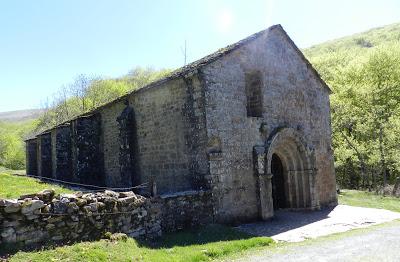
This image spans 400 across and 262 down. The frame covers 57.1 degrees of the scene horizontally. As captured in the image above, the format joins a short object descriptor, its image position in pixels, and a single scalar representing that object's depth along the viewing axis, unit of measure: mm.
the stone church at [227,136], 12289
